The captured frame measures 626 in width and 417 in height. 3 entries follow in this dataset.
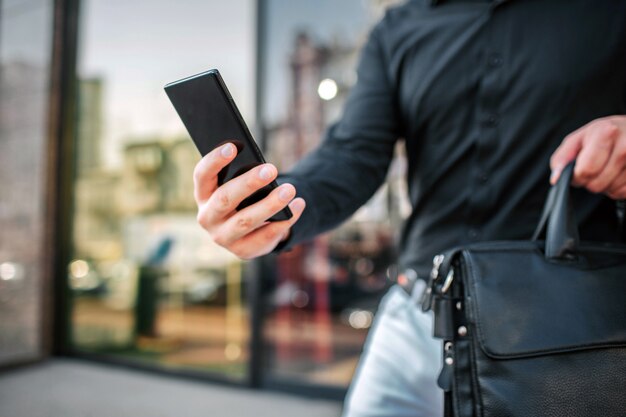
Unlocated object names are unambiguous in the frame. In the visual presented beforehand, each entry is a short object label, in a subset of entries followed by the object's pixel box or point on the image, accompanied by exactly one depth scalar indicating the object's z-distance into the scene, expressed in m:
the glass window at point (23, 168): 3.54
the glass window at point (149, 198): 3.38
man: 0.83
